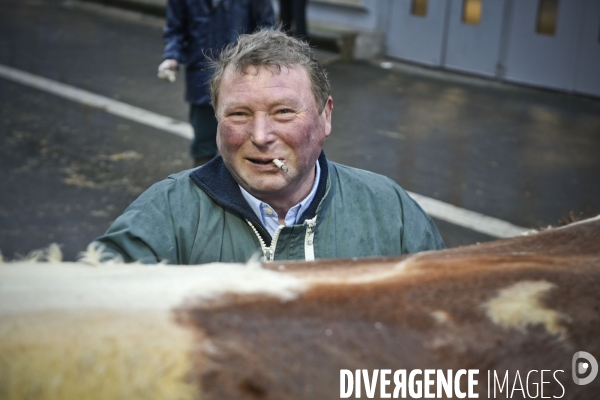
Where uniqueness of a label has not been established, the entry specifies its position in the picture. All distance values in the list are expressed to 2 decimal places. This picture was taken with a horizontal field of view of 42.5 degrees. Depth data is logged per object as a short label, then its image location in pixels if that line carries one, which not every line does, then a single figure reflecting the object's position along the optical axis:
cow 1.13
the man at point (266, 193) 2.10
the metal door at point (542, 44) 8.35
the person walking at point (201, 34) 5.14
